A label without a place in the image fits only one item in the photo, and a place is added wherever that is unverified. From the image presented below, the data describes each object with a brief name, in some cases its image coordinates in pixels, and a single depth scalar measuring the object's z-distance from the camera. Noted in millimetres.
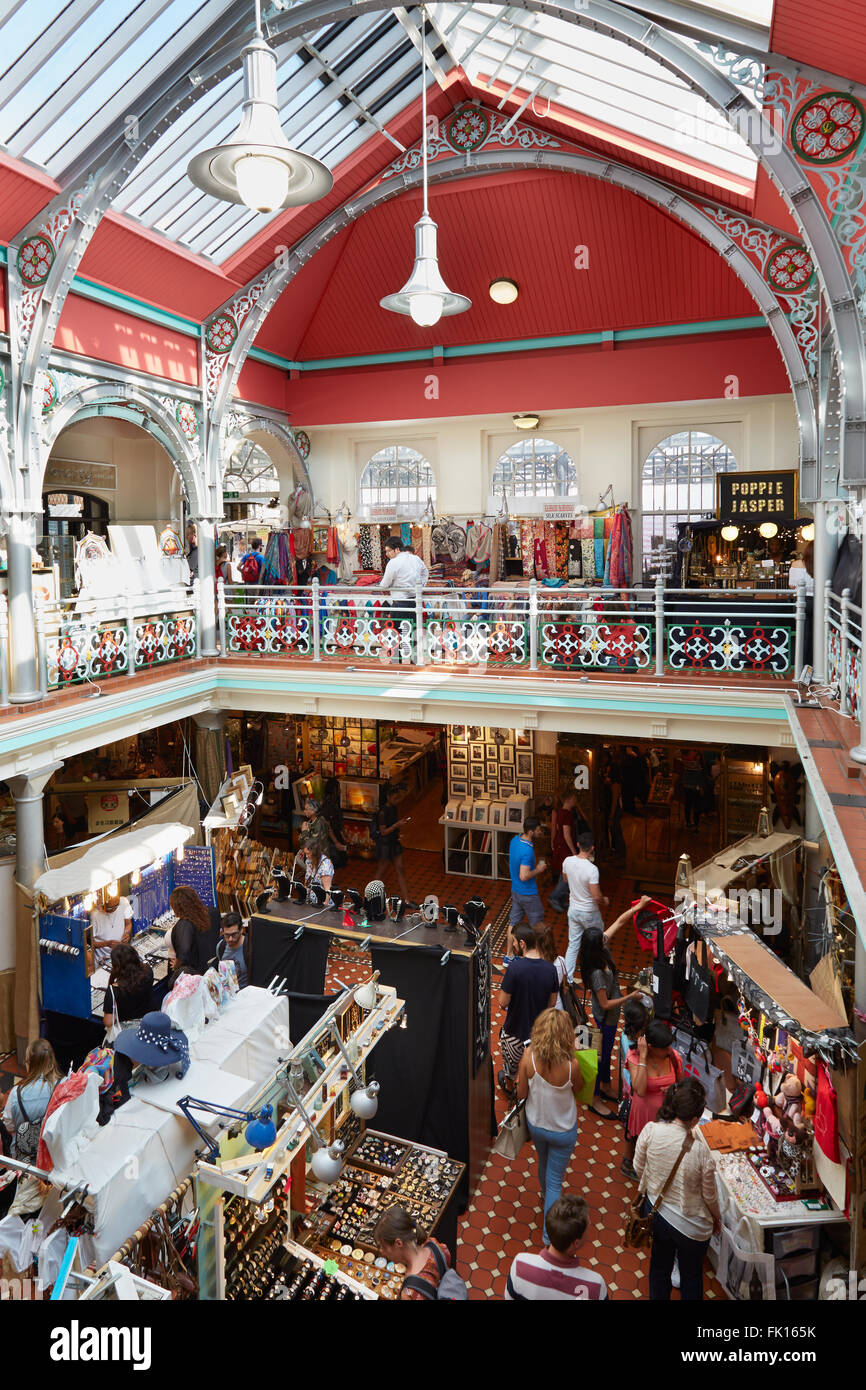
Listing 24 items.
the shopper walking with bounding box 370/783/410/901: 10789
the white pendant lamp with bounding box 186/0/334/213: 4645
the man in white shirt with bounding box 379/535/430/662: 9969
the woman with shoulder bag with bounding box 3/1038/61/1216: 5387
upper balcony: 8688
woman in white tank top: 4949
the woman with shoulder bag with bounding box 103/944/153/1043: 6730
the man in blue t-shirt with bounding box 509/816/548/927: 8383
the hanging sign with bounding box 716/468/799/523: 11438
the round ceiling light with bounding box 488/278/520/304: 12156
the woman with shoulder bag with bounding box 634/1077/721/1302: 4281
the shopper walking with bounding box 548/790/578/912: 10031
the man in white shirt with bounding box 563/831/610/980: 7535
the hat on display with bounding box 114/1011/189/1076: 4441
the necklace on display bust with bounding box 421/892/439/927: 6480
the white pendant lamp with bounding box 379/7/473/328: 6688
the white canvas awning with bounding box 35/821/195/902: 8047
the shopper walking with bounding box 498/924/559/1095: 6004
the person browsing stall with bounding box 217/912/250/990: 6974
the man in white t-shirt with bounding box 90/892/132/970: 8539
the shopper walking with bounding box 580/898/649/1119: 6387
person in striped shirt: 3625
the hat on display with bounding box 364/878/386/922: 6598
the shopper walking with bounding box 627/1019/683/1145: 5113
